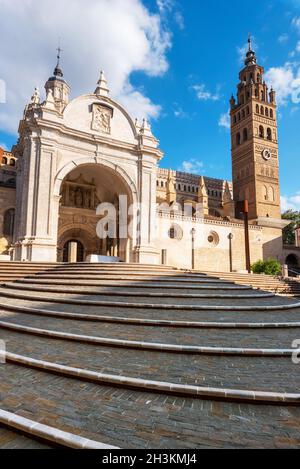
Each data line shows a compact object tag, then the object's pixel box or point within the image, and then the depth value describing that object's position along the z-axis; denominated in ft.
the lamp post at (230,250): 103.77
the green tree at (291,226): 176.14
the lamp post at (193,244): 95.30
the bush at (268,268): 96.02
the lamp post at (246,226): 78.64
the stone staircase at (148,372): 9.02
